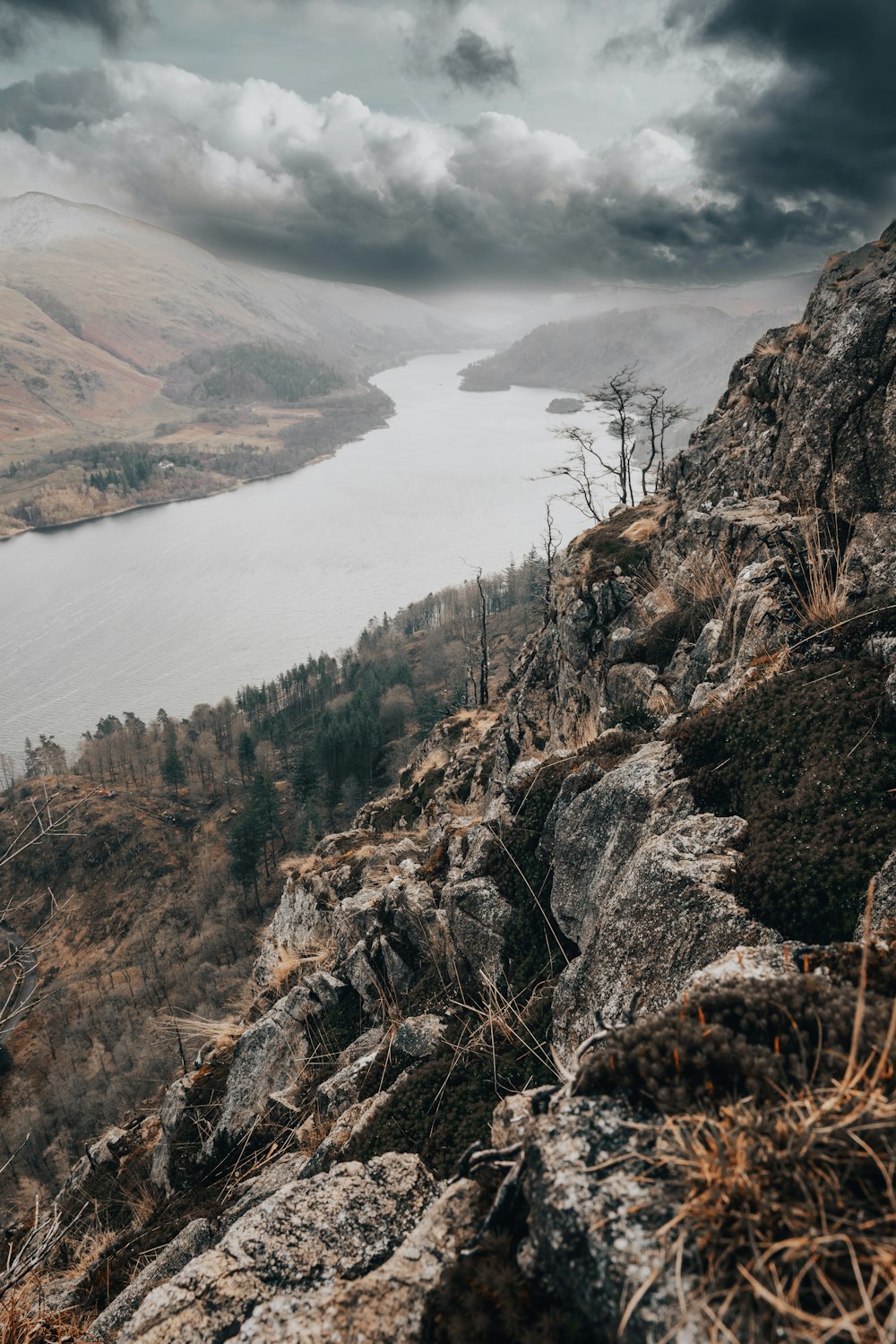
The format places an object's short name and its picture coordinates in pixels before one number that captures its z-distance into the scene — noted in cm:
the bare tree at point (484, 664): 3543
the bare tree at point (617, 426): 2969
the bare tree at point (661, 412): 3178
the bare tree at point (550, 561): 2703
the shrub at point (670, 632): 1456
